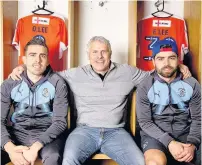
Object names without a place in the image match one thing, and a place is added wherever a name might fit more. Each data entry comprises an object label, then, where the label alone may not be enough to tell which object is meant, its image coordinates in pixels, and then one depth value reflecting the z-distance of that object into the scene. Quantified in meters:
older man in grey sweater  2.11
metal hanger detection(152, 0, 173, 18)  2.75
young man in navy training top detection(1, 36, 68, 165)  2.07
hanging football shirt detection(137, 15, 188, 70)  2.67
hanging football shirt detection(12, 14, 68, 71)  2.64
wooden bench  2.31
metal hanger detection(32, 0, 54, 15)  2.71
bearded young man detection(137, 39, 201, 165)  2.06
